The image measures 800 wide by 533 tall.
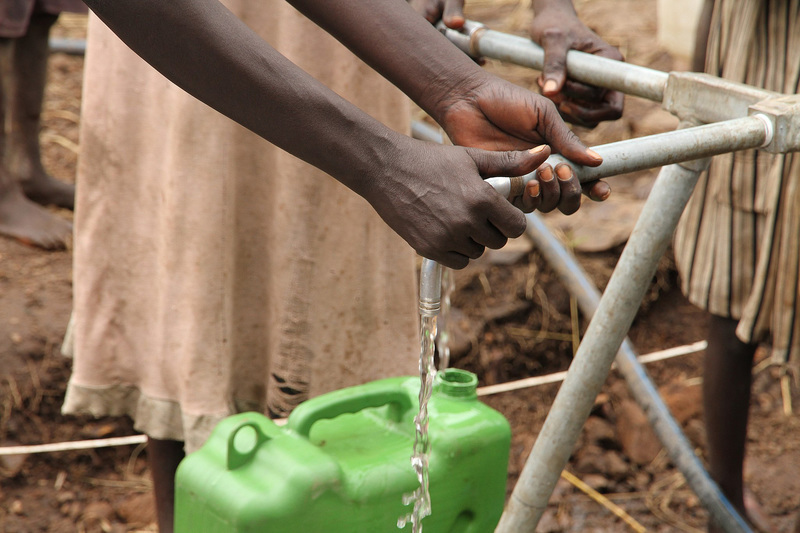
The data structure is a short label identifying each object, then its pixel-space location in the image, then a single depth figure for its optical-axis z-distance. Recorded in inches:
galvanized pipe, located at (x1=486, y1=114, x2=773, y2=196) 68.8
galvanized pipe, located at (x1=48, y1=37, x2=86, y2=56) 160.0
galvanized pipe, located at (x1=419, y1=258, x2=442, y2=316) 67.5
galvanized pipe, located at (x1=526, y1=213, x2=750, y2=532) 95.2
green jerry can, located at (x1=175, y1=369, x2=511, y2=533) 72.3
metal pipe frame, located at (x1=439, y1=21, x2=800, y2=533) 74.8
